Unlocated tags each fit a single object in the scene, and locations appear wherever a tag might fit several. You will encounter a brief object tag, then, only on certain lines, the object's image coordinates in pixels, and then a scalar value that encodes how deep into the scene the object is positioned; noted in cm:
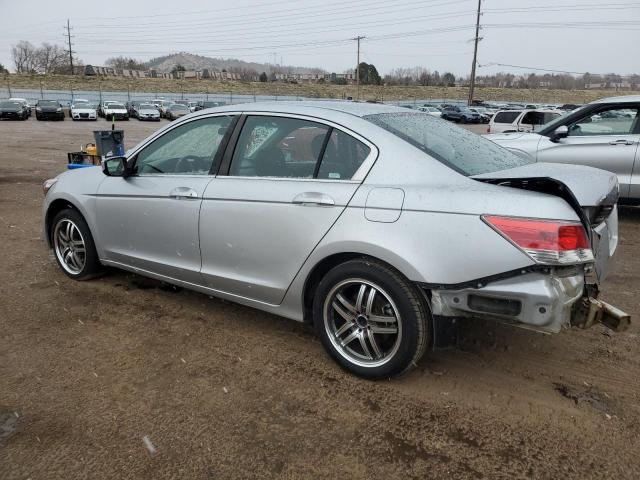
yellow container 898
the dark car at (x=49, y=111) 3572
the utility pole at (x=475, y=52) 5681
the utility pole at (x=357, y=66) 7144
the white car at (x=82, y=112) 3644
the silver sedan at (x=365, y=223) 256
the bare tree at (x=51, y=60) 9812
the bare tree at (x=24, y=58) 10663
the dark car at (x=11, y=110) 3419
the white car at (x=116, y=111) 3808
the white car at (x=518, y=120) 1847
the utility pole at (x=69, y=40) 9435
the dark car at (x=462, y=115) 4509
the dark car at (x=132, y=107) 4249
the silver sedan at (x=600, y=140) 705
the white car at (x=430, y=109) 4501
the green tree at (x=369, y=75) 10275
